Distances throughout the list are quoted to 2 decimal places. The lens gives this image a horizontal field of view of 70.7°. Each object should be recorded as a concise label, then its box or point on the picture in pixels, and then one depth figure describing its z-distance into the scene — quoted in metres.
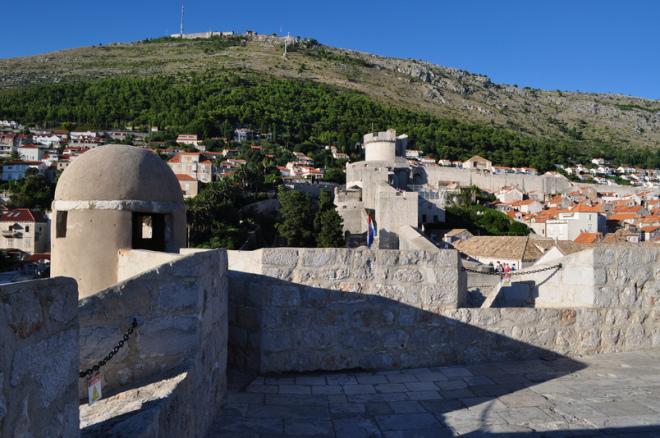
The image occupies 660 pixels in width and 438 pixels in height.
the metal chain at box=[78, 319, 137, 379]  2.27
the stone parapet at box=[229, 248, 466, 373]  4.22
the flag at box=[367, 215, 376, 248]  20.98
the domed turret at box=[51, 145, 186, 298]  5.04
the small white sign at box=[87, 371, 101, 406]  2.29
